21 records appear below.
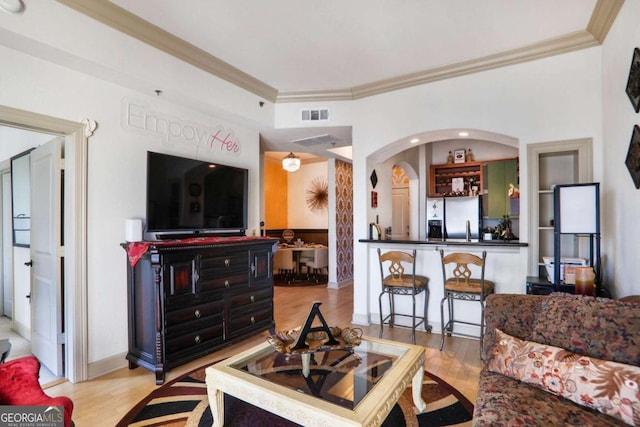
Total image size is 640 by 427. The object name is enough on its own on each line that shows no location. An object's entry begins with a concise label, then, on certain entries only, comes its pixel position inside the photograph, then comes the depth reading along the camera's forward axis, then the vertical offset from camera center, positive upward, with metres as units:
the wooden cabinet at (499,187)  5.92 +0.50
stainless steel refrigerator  6.17 -0.03
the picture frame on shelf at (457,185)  6.45 +0.58
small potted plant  5.36 -0.22
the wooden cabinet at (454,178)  6.35 +0.72
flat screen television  3.06 +0.20
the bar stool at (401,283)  3.62 -0.77
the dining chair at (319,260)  7.12 -0.97
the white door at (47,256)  2.74 -0.34
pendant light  6.09 +1.00
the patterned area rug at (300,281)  6.91 -1.44
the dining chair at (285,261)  7.24 -1.01
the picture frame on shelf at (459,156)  6.44 +1.15
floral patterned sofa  1.39 -0.73
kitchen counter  3.44 -0.62
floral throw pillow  1.37 -0.76
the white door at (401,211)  7.47 +0.09
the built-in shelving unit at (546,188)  3.23 +0.27
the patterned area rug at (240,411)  2.11 -1.33
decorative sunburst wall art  8.16 +0.52
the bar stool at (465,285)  3.24 -0.72
